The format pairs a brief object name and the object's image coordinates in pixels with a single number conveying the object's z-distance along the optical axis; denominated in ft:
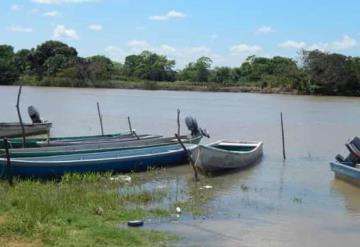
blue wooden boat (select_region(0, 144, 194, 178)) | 43.88
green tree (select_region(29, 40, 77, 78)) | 304.50
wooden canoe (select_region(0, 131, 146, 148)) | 59.41
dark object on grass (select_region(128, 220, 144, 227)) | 31.14
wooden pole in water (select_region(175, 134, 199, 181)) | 49.07
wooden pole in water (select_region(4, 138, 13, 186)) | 39.16
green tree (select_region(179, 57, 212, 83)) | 362.55
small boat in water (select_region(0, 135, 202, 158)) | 50.23
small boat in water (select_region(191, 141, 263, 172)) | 51.62
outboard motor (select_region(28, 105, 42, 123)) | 85.56
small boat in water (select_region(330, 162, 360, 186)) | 49.96
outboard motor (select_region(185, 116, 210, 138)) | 66.49
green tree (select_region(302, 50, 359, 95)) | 256.93
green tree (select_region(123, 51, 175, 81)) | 349.00
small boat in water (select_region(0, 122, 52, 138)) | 79.87
